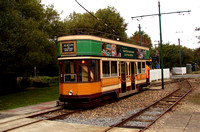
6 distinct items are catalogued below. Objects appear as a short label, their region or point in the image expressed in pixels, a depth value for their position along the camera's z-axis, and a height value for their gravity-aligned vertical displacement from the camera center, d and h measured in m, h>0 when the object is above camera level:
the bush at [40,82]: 30.92 -1.56
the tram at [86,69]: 11.34 -0.01
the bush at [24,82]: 27.55 -1.45
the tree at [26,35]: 16.41 +3.01
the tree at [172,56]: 57.76 +3.09
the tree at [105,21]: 37.81 +7.88
